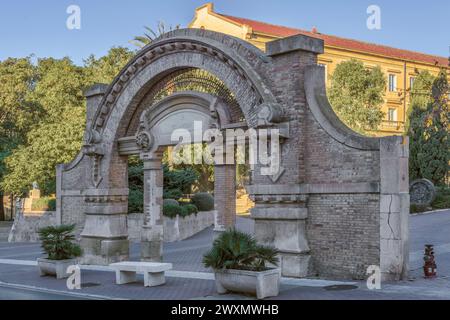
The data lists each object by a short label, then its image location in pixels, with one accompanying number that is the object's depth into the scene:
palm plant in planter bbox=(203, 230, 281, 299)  12.11
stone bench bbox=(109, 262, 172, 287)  14.42
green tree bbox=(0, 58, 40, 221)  40.75
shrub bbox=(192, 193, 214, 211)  32.44
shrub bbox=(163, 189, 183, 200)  31.39
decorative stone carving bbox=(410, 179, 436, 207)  32.28
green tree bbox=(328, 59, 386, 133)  39.47
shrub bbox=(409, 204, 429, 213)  31.05
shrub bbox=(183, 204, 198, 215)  30.17
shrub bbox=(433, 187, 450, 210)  32.34
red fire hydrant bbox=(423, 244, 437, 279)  13.88
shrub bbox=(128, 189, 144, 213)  29.73
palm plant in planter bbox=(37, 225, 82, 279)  16.55
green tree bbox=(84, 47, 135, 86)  39.62
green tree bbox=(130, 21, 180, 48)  45.88
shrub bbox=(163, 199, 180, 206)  29.34
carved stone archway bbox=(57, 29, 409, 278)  13.38
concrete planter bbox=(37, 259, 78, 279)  16.48
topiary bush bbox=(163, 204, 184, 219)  28.58
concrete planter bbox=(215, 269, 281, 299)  11.97
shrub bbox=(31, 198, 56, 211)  33.97
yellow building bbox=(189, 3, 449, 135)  51.53
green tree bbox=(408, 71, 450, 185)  36.56
